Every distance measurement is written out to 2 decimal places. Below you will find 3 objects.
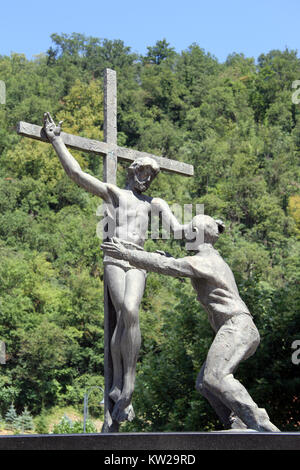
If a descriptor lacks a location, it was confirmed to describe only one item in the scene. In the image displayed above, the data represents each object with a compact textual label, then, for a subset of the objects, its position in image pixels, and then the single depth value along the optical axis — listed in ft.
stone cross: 29.86
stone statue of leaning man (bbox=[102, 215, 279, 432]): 26.32
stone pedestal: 23.95
